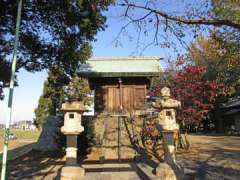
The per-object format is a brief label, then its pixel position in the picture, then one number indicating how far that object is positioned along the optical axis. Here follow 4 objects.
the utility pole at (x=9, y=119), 4.59
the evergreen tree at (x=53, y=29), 7.94
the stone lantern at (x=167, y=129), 6.36
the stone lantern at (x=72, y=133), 6.20
